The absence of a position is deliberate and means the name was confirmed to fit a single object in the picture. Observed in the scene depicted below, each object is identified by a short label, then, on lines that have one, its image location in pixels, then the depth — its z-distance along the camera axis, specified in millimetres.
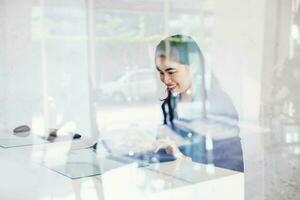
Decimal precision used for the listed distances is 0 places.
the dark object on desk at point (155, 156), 1687
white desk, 1611
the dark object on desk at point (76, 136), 1947
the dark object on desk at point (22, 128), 2068
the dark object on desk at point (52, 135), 2062
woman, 1578
